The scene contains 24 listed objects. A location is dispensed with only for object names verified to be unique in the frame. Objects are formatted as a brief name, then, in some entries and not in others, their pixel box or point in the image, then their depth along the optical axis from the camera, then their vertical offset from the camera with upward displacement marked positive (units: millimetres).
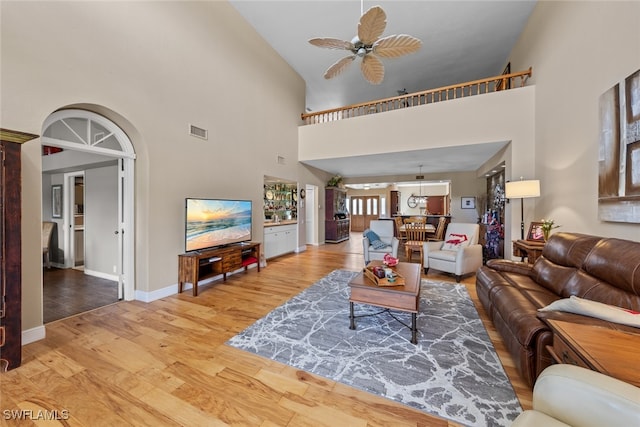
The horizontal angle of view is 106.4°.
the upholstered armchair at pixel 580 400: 761 -660
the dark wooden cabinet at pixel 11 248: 1774 -279
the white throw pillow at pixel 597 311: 1259 -582
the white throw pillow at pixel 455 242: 4336 -597
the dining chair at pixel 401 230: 5940 -503
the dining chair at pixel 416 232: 5531 -521
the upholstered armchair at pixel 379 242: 4699 -653
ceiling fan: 2377 +1853
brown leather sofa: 1569 -665
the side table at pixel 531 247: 3215 -524
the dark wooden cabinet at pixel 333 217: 8406 -245
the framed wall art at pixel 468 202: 7996 +252
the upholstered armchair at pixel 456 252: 3951 -753
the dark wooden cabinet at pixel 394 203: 11828 +341
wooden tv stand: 3447 -825
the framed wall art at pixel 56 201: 4855 +208
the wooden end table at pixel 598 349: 908 -603
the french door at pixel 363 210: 12477 -6
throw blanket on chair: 4809 -621
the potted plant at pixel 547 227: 3133 -240
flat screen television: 3565 -200
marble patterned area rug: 1564 -1234
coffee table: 2207 -827
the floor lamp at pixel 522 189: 3465 +300
